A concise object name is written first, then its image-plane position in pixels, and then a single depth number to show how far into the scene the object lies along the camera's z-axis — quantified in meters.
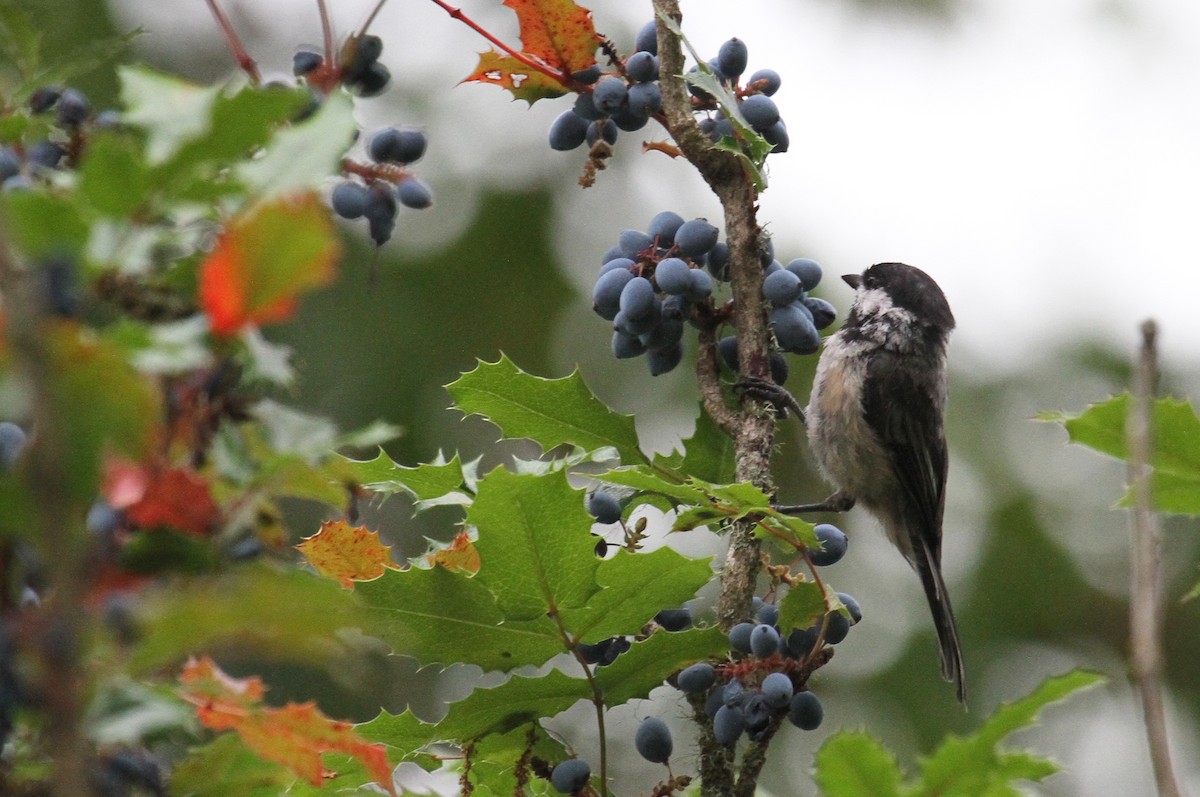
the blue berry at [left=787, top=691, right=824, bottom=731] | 4.71
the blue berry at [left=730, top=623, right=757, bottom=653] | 4.44
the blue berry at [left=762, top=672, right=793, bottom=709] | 4.34
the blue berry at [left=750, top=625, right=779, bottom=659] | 4.43
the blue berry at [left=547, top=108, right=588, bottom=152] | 5.71
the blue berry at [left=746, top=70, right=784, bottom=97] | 5.61
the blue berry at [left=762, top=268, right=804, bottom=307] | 5.37
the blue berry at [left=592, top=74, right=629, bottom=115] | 5.37
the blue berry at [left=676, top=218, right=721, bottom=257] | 5.36
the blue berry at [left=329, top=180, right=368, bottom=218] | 4.32
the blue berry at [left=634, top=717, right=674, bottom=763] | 4.84
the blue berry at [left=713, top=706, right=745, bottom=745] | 4.32
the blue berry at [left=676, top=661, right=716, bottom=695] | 4.57
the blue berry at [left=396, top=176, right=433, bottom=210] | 4.48
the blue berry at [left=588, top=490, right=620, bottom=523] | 5.21
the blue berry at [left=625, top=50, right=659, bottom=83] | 5.32
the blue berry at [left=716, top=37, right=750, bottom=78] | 5.57
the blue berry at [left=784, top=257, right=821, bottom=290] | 5.71
